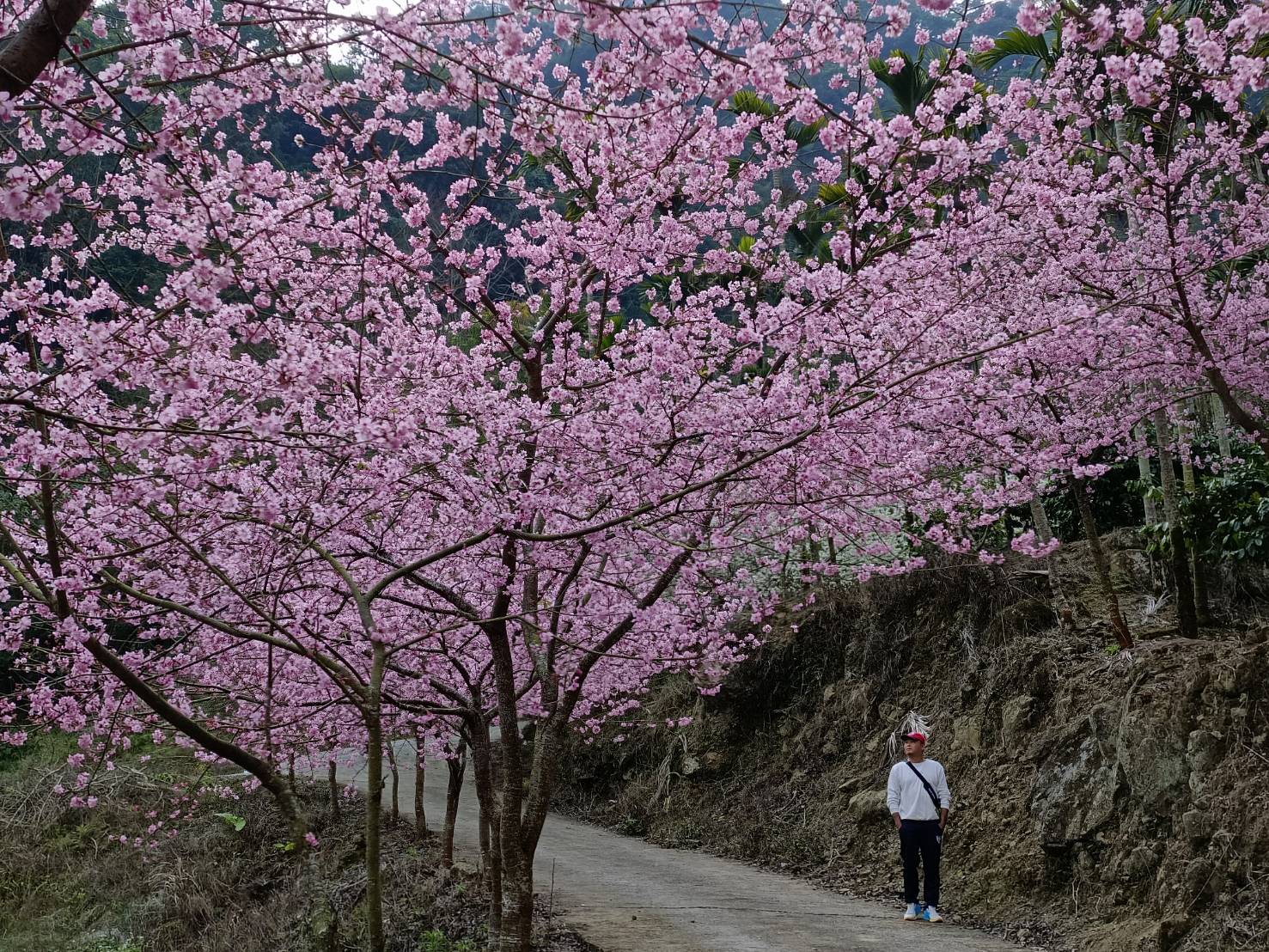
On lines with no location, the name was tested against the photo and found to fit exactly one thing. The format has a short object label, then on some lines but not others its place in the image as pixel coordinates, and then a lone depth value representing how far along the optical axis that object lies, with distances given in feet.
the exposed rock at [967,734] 32.81
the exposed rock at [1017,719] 31.19
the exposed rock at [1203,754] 22.39
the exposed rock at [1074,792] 25.00
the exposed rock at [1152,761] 23.11
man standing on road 23.65
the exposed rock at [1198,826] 20.97
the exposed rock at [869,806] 34.86
